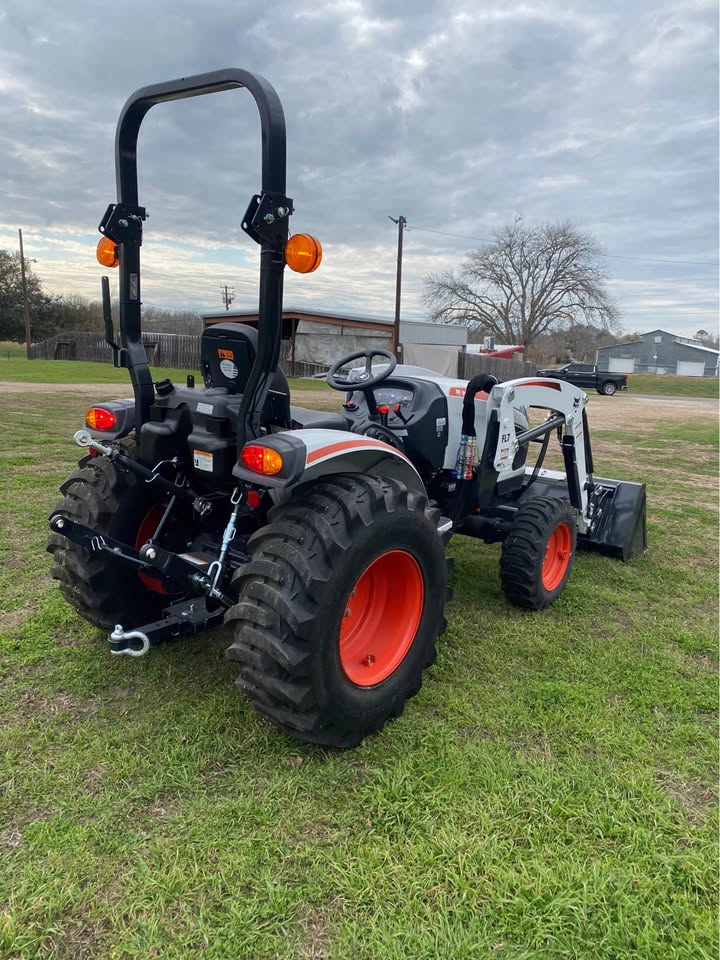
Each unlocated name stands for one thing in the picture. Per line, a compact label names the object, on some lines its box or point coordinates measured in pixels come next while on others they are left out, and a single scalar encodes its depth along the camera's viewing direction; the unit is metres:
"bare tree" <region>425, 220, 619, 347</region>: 46.94
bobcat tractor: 2.24
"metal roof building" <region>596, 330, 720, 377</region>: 62.88
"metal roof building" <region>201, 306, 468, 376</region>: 26.33
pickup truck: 31.44
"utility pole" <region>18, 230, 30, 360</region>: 33.72
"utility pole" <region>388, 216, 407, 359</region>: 25.78
